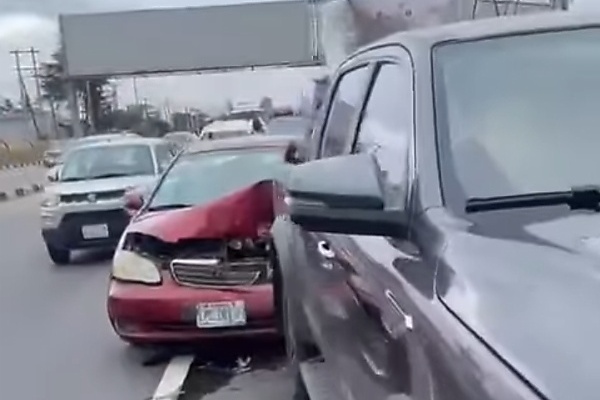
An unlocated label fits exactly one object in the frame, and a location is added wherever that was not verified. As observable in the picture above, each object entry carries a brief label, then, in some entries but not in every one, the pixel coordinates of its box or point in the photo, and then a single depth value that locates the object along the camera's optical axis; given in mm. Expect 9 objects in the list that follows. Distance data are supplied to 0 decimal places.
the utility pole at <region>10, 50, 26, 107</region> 88056
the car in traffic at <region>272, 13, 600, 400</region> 2312
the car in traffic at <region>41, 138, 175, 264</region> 15062
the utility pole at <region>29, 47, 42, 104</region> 90362
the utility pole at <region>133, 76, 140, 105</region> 57225
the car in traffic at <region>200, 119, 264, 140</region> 26328
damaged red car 7965
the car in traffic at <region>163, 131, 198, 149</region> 39319
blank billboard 47000
